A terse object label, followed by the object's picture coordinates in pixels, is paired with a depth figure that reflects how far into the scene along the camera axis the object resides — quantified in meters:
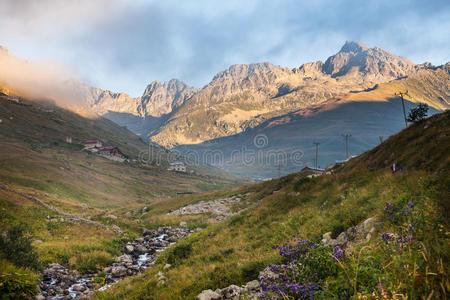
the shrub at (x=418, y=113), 44.39
